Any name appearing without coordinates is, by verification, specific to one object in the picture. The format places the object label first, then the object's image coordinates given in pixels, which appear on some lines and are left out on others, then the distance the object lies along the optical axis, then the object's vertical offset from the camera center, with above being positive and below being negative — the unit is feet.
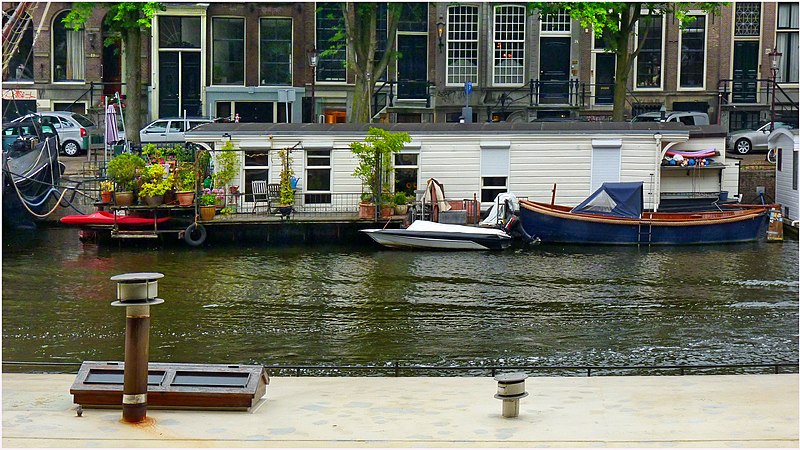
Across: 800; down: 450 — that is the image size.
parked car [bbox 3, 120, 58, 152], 132.87 +2.96
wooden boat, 114.32 -5.73
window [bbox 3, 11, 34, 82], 154.92 +11.99
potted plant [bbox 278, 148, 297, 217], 113.70 -2.47
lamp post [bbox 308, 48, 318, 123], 143.64 +11.26
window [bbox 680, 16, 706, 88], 157.79 +14.06
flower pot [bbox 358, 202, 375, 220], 114.32 -4.69
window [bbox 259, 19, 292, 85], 160.56 +14.10
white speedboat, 110.52 -7.01
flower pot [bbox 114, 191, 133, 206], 112.06 -3.72
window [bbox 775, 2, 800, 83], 156.66 +15.78
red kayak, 111.65 -5.70
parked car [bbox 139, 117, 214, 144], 140.47 +3.31
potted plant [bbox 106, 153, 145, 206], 112.06 -1.43
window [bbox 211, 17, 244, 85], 159.53 +13.97
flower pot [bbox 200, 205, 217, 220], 112.88 -4.95
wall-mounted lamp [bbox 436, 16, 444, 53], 156.56 +16.94
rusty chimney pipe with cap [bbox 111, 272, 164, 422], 37.86 -5.44
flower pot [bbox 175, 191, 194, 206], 112.88 -3.69
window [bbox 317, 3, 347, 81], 158.10 +14.89
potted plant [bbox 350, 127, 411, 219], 115.14 +0.08
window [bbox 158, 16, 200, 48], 158.30 +16.14
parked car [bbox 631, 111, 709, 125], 143.54 +5.37
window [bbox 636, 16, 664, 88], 158.40 +13.42
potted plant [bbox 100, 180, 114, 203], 114.52 -3.16
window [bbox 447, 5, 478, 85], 158.61 +14.80
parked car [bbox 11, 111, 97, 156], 140.77 +2.86
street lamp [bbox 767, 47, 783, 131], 146.00 +12.54
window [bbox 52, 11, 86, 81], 156.76 +13.32
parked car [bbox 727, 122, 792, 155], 140.77 +2.58
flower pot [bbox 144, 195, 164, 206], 112.47 -3.88
